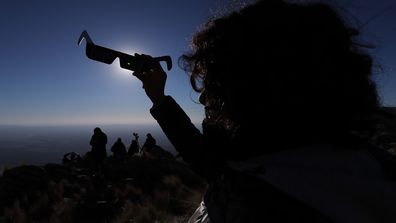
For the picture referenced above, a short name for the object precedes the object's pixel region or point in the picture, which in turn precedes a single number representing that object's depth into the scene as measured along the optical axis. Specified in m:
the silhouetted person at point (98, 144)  15.29
